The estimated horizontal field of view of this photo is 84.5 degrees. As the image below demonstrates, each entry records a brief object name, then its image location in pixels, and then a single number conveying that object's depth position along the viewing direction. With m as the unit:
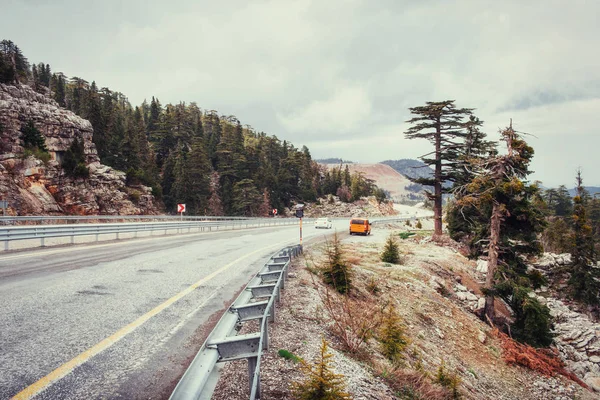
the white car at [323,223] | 41.38
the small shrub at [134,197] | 50.88
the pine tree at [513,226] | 14.91
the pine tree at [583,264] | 30.84
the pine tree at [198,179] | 62.59
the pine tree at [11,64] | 45.50
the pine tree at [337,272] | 9.16
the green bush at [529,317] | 14.69
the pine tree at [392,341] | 6.47
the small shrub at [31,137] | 40.97
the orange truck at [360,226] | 34.28
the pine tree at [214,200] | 69.12
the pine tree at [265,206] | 74.19
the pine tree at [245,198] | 68.11
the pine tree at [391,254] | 18.06
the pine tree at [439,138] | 26.78
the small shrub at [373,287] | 11.05
